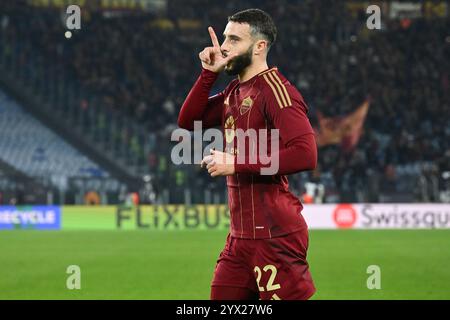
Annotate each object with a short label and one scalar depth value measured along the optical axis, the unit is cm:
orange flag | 5394
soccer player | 966
